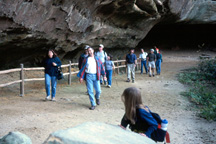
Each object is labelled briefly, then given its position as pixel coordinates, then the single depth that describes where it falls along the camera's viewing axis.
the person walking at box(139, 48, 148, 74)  15.38
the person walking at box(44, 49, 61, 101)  7.00
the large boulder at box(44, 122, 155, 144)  2.16
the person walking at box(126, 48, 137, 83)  11.46
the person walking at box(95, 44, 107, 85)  9.68
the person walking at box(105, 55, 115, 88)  10.13
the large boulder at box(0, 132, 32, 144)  2.87
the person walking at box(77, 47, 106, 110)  6.42
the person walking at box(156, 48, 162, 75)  15.03
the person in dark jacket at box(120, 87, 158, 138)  2.84
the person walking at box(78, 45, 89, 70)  8.26
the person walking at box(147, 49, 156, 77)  14.34
